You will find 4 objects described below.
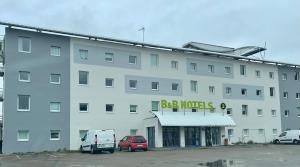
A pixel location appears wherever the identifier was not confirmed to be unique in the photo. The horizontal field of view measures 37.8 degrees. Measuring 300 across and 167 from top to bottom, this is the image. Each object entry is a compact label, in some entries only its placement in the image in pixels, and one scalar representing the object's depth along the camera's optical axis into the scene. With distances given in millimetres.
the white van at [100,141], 34406
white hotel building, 36938
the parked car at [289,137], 48034
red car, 37031
